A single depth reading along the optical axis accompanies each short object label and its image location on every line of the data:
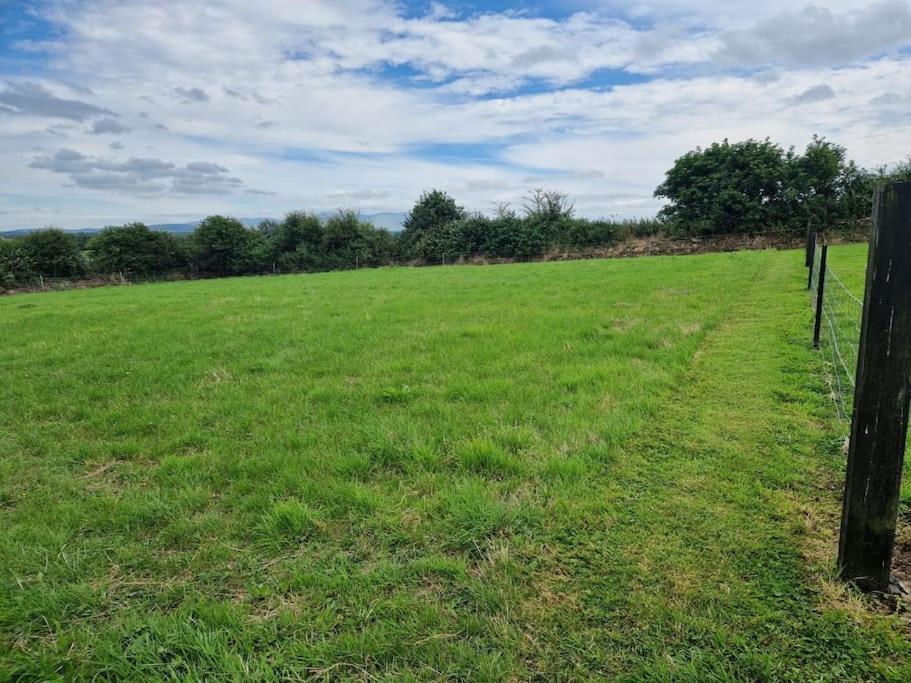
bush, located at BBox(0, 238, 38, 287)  33.75
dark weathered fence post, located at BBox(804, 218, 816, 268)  14.48
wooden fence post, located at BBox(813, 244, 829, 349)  6.62
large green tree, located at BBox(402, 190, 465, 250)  47.19
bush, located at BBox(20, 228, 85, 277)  36.53
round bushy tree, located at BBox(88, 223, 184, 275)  40.00
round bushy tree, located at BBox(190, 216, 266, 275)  43.78
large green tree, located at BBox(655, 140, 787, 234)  32.06
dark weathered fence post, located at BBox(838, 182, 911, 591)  2.11
